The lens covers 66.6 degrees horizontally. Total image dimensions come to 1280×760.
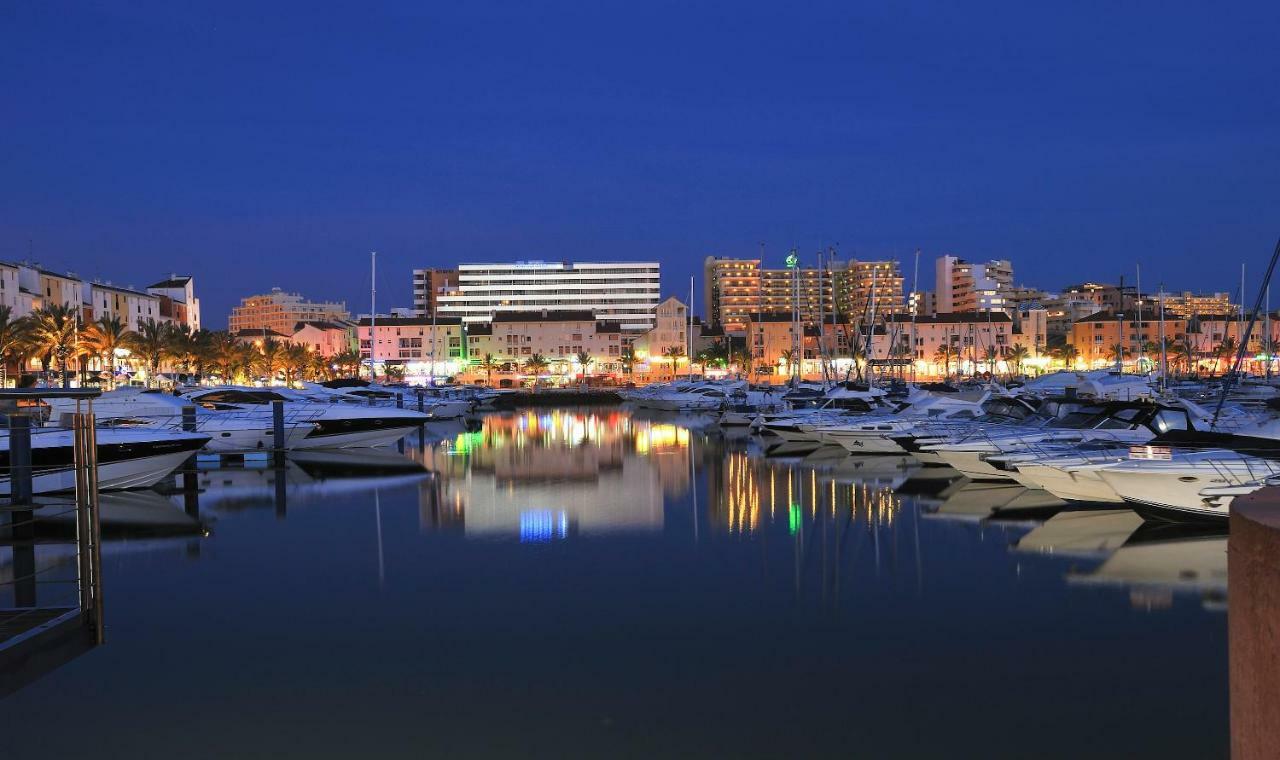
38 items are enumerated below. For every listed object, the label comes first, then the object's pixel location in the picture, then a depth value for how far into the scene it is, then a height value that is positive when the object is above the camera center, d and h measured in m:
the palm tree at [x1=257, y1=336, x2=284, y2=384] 104.88 +1.04
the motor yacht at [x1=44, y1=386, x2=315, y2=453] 35.00 -1.95
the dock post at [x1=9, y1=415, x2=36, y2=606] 18.94 -2.77
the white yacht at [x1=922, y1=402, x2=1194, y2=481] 26.86 -2.12
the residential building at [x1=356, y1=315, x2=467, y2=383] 144.62 +3.02
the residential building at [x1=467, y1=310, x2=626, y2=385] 146.75 +3.18
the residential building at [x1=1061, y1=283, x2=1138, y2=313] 168.02 +11.15
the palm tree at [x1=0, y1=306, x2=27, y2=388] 58.41 +1.81
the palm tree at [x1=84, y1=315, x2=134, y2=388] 69.38 +2.05
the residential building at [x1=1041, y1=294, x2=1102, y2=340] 182.50 +8.60
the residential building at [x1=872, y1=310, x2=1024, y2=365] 140.12 +3.41
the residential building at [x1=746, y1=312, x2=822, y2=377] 136.50 +2.44
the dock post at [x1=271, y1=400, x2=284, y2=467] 38.62 -2.48
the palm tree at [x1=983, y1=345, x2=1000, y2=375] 127.59 +0.41
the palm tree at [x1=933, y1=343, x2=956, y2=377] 136.82 +0.90
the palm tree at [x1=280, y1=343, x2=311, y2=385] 110.12 +0.74
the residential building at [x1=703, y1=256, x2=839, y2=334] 178.68 +7.61
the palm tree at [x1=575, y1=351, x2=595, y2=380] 143.38 +0.41
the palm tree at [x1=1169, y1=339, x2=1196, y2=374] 125.96 +0.95
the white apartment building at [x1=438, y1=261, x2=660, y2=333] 175.25 +13.59
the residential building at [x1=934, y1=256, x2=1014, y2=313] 193.88 +13.60
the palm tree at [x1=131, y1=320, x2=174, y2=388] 74.88 +1.67
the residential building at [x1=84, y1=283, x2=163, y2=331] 100.50 +7.01
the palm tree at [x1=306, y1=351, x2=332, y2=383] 122.25 -0.10
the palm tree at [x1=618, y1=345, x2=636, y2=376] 142.95 +0.64
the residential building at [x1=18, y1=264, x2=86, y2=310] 87.38 +7.77
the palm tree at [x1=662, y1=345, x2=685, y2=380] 144.12 +1.50
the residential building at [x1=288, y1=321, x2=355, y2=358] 158.00 +4.77
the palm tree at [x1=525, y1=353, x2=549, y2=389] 142.00 -0.12
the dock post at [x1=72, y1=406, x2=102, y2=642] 6.73 -1.15
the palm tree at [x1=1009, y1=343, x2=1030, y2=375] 135.29 +0.67
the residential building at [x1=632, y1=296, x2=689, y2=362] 145.38 +4.49
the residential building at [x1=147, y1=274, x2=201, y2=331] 120.66 +8.87
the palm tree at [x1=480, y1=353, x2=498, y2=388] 143.38 -0.19
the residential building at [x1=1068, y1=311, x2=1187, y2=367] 143.25 +3.55
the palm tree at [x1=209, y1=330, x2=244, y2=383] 86.11 +1.11
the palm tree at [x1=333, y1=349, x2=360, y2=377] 135.12 +0.58
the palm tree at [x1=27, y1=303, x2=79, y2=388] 64.25 +2.45
